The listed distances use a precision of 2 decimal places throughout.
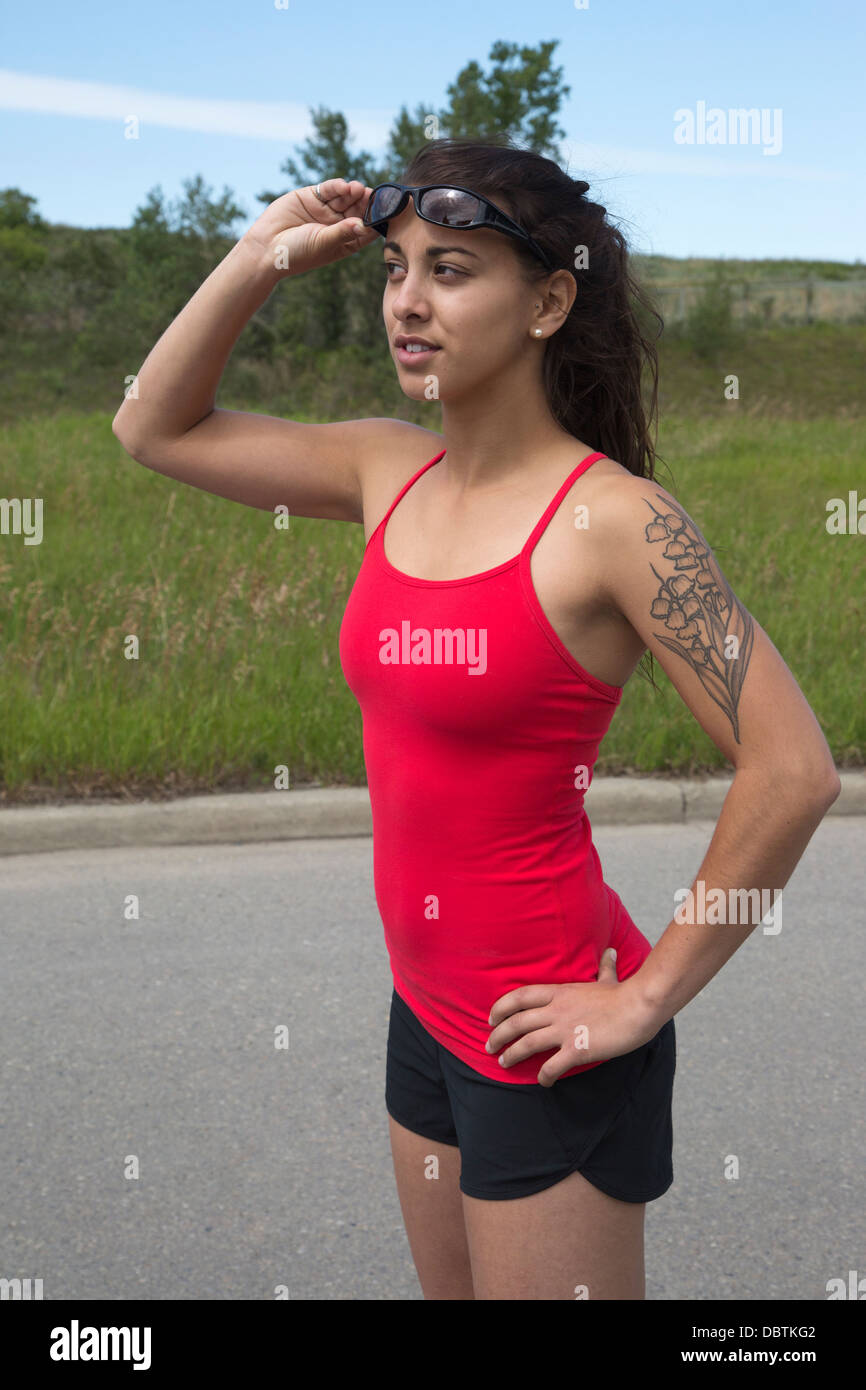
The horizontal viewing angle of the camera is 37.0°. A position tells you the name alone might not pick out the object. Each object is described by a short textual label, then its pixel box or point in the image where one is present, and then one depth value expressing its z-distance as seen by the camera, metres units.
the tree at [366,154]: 27.89
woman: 1.57
